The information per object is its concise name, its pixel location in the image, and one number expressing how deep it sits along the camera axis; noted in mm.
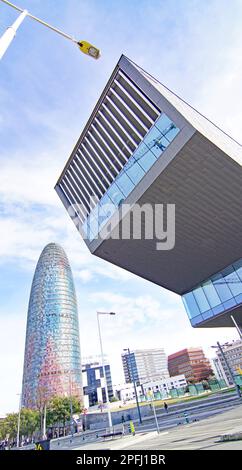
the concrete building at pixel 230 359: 128725
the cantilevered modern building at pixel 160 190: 18656
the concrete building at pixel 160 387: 119062
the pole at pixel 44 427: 60425
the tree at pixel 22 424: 64838
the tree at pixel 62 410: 62938
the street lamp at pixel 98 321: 29419
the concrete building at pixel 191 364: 136125
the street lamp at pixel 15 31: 6148
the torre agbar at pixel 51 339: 116188
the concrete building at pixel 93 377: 165175
